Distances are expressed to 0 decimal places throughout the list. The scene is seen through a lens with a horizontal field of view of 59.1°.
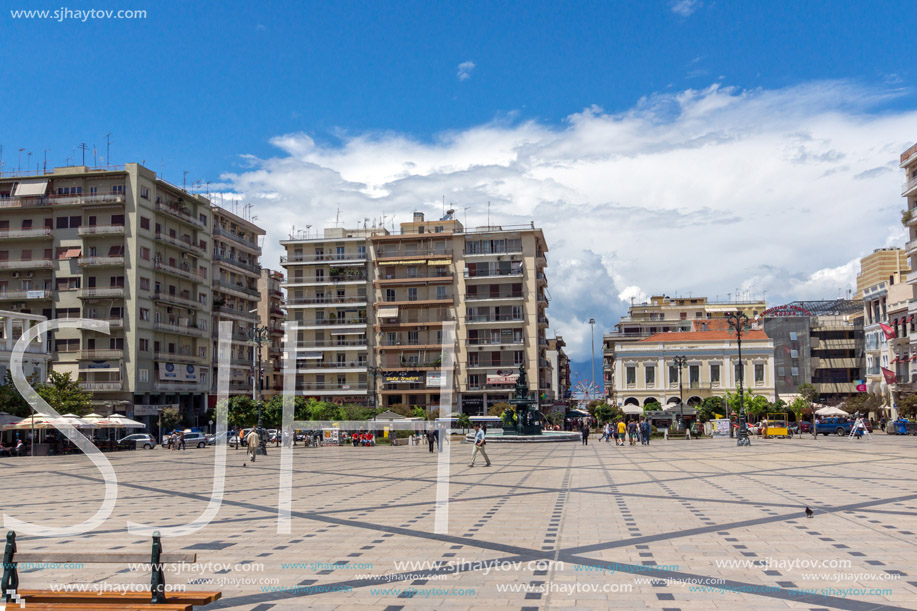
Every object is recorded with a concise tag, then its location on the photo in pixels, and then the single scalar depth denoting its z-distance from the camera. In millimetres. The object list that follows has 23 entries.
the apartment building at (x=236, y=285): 68188
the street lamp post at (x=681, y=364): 57281
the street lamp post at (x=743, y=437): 39781
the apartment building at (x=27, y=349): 43312
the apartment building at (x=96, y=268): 55812
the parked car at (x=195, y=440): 48750
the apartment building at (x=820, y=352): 82125
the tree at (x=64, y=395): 41281
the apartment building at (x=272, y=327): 81562
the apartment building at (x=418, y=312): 72188
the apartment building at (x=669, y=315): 101062
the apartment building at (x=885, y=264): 75250
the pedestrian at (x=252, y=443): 31378
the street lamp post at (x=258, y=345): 36906
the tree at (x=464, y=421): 60150
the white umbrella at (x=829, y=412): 56775
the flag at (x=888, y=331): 60962
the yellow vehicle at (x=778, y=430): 49875
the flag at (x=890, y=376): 61344
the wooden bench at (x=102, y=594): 6996
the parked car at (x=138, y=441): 47628
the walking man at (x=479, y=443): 25359
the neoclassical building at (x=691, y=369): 73812
